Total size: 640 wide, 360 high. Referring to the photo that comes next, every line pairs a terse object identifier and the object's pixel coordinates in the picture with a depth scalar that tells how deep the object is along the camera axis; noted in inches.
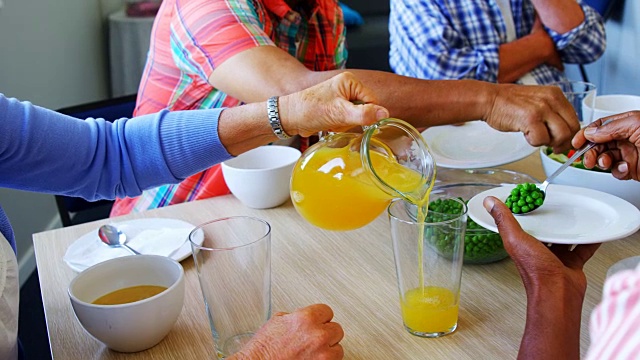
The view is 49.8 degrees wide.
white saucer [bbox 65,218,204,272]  43.4
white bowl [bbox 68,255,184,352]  33.5
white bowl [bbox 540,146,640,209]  44.2
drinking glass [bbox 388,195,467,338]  34.3
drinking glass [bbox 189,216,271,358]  32.8
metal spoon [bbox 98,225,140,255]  45.5
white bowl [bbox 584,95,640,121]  58.8
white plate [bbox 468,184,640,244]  37.0
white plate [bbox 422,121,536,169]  52.5
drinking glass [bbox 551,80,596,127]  57.8
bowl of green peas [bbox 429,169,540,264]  39.7
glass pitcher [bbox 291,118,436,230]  34.6
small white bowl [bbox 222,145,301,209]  49.1
